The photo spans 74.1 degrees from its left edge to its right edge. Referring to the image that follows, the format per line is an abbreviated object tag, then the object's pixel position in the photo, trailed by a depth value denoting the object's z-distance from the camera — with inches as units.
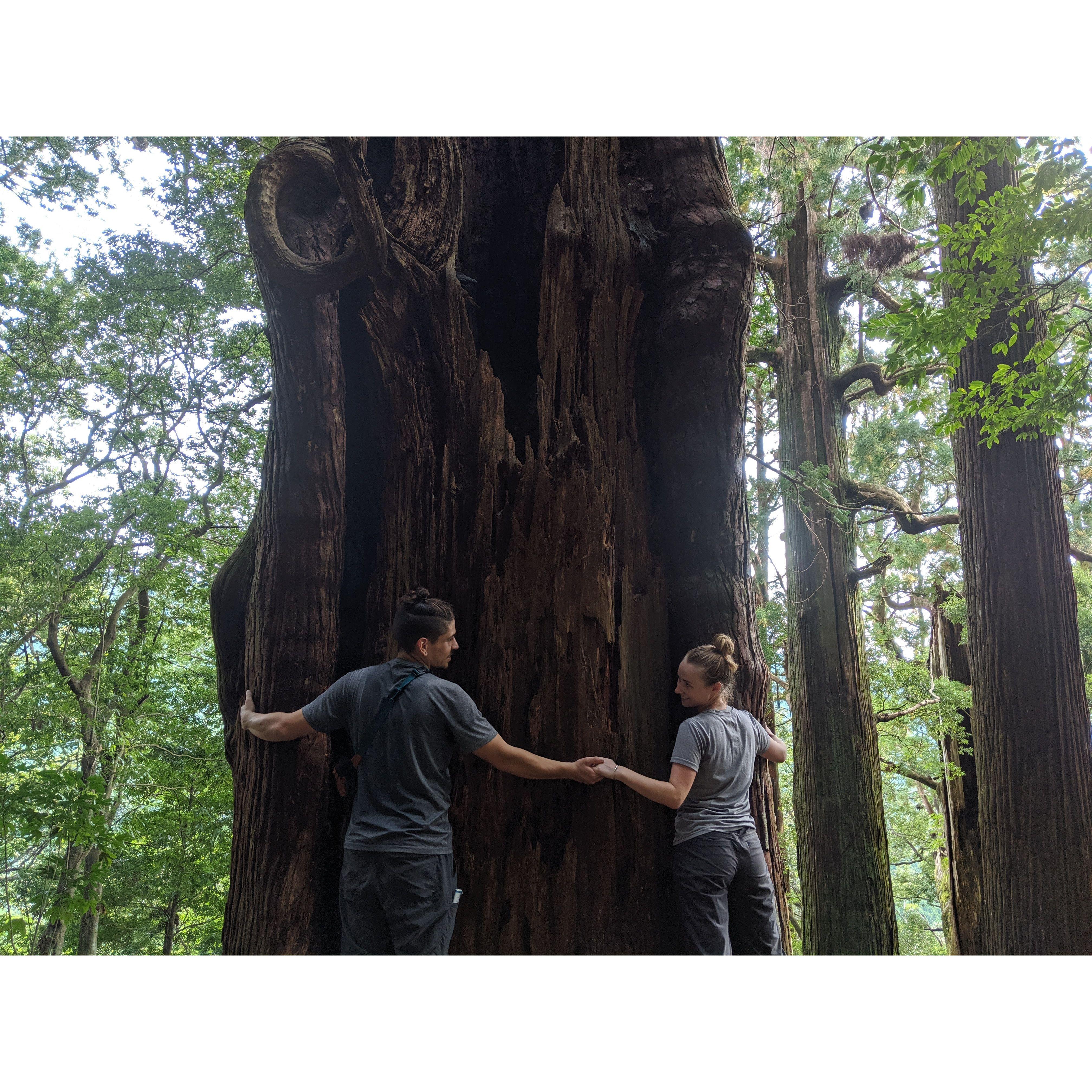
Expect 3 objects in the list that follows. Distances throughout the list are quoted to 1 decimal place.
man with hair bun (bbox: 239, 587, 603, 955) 88.1
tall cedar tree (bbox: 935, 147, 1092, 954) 121.8
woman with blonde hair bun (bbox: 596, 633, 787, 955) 101.0
